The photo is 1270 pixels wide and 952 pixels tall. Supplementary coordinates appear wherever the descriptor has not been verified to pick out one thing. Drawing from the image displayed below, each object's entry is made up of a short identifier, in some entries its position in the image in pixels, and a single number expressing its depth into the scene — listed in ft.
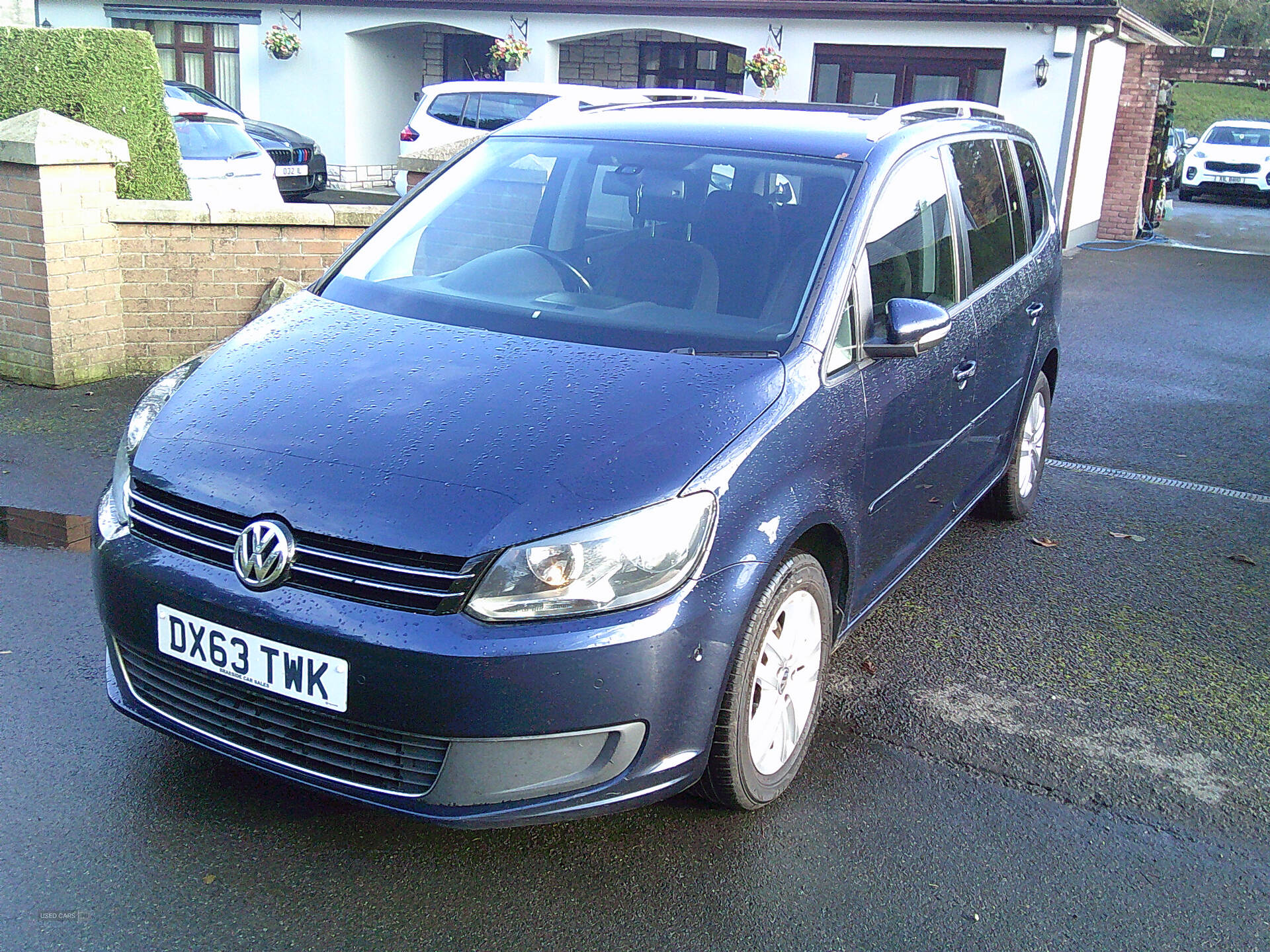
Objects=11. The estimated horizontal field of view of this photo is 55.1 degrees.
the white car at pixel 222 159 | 41.55
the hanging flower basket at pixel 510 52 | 68.13
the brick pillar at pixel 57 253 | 21.91
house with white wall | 56.80
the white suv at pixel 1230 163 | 92.38
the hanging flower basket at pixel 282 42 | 72.28
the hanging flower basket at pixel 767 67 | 61.82
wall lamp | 56.39
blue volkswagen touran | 8.36
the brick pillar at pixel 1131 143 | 64.44
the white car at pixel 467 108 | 56.08
